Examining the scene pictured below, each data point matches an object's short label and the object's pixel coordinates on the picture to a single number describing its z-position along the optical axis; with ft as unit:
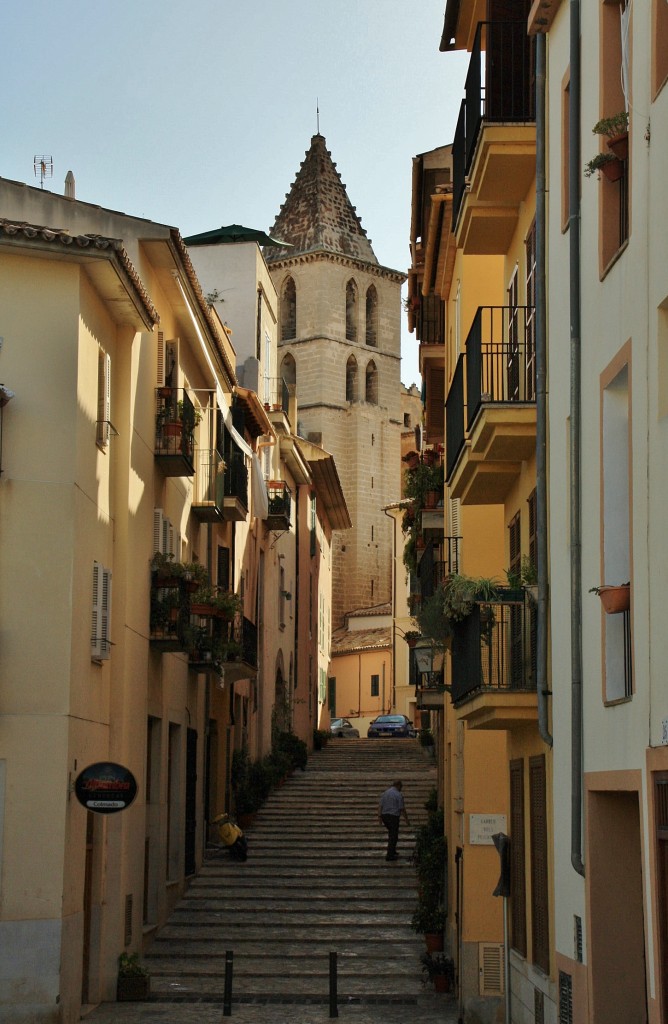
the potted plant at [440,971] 71.10
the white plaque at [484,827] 56.95
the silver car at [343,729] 208.85
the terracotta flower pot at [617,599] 34.12
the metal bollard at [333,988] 64.75
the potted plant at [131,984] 66.18
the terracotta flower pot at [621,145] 35.17
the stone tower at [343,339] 307.17
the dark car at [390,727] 196.75
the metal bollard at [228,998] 64.08
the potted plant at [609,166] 36.06
